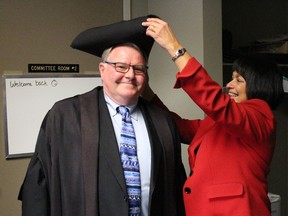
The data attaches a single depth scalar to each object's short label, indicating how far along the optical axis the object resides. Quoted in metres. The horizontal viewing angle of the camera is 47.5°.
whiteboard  1.91
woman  1.12
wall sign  1.97
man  1.17
